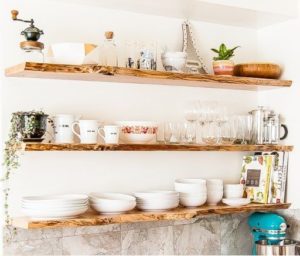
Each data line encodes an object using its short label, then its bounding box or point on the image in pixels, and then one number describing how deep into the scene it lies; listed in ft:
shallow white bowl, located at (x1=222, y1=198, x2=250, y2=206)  10.23
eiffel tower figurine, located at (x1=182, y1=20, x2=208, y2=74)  10.49
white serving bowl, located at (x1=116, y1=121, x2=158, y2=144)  9.27
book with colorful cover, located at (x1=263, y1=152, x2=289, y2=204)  10.66
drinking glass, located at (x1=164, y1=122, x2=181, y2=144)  9.89
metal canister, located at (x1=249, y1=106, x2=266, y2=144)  10.82
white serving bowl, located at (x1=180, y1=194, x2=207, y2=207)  9.80
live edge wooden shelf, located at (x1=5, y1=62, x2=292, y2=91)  8.34
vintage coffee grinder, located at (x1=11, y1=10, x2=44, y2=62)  8.32
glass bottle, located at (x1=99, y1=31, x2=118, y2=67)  9.23
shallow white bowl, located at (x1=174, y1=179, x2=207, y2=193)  9.82
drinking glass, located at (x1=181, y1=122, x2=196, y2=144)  10.01
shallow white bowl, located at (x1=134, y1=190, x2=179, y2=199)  9.29
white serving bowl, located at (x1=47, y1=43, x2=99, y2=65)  8.57
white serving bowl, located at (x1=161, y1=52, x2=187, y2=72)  9.69
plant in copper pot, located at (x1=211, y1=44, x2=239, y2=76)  10.20
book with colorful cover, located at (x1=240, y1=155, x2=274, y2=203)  10.65
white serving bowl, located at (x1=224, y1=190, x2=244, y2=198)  10.57
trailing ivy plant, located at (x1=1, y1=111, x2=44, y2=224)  8.28
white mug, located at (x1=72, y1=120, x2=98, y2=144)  8.80
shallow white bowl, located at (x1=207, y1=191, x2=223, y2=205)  10.30
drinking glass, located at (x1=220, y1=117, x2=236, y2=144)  10.37
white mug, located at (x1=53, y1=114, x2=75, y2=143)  8.75
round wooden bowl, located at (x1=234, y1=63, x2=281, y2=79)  10.60
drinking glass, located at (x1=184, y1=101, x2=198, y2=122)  10.23
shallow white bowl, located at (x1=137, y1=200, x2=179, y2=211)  9.29
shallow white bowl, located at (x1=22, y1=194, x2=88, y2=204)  8.24
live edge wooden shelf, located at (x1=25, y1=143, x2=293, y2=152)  8.28
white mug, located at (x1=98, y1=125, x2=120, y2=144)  8.94
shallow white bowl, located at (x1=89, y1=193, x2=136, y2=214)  8.79
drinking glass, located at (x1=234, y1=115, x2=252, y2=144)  10.57
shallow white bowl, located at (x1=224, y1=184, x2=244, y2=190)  10.58
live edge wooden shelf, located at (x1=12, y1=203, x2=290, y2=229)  8.13
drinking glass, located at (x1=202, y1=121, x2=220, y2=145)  10.23
